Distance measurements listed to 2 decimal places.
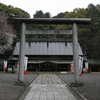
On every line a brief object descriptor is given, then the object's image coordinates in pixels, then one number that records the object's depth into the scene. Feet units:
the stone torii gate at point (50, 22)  30.19
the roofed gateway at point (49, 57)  92.08
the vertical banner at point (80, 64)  32.64
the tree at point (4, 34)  75.46
